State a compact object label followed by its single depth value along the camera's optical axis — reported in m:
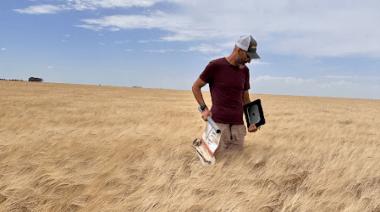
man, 5.34
